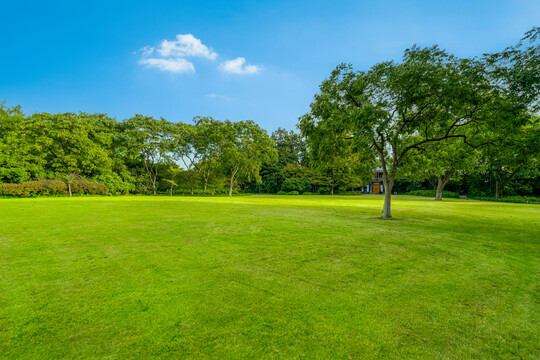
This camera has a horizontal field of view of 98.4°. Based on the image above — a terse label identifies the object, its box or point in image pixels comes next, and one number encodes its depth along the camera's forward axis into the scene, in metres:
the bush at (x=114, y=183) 32.16
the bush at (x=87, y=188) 28.69
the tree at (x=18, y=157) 25.88
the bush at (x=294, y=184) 50.34
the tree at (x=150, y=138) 36.31
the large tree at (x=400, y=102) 9.70
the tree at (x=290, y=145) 63.10
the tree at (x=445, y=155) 12.72
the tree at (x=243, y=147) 37.12
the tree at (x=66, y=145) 29.20
